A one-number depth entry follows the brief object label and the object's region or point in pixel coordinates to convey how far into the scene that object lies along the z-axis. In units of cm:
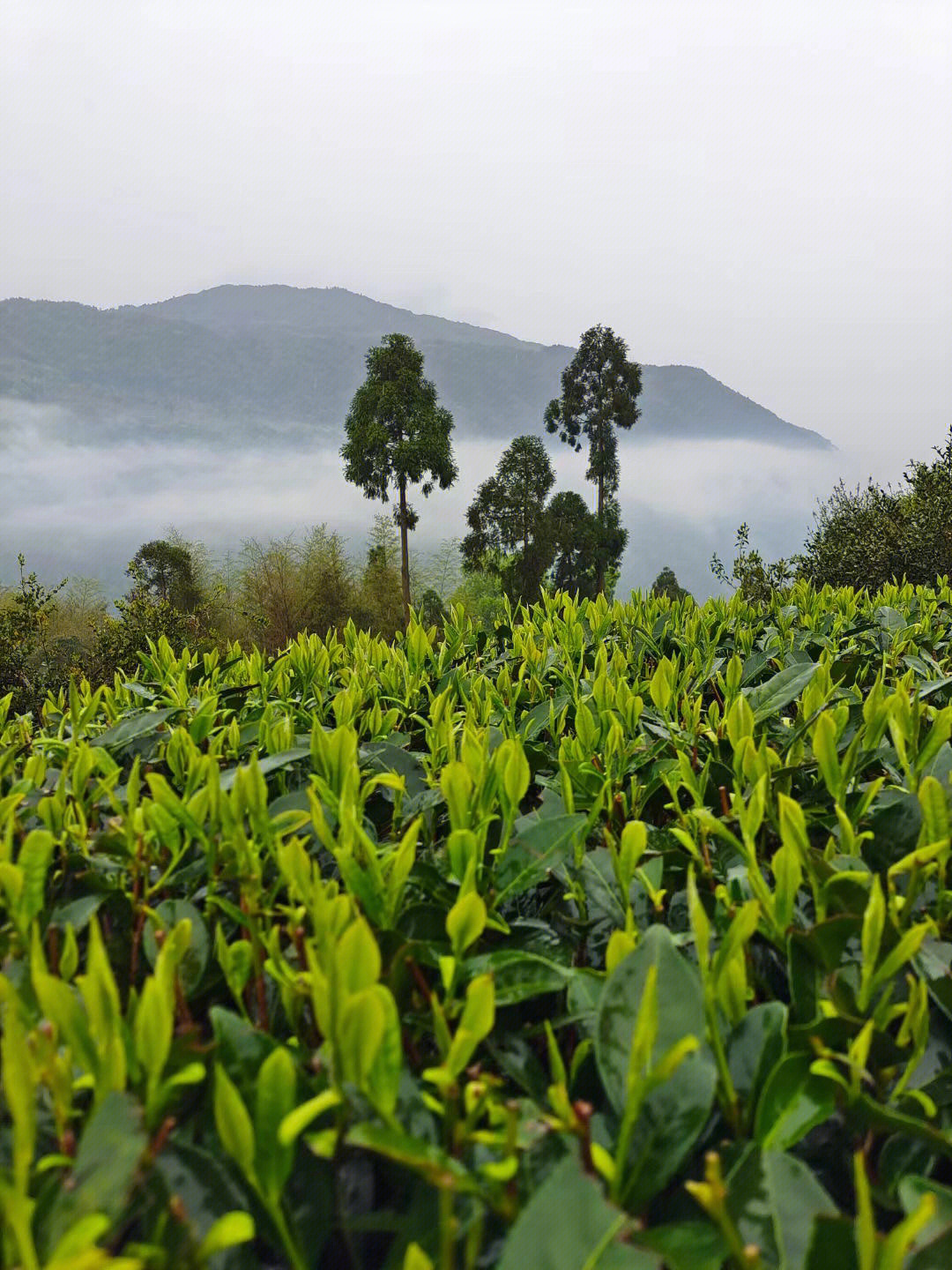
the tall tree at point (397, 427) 4538
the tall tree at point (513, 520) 5125
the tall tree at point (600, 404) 5050
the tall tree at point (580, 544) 5066
